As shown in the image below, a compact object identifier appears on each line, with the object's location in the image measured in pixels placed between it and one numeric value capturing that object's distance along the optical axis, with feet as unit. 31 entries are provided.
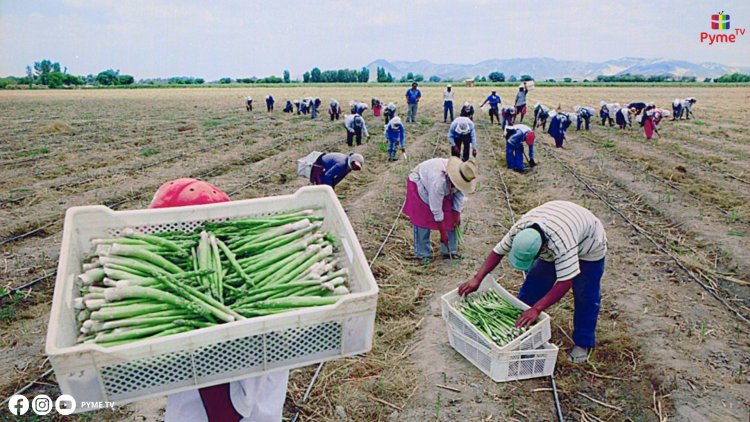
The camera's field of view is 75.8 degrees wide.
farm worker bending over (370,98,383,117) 81.15
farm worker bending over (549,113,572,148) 50.31
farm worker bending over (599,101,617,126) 67.36
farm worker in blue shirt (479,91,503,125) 69.66
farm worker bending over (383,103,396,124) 65.51
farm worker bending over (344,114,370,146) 50.08
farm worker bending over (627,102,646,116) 70.60
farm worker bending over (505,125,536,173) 38.70
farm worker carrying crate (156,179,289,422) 6.67
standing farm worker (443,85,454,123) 69.00
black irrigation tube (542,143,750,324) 17.79
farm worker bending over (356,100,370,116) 65.95
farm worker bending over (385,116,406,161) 43.16
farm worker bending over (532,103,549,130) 62.90
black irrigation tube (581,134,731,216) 28.83
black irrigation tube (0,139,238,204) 31.37
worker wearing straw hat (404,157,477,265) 17.46
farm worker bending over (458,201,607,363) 11.75
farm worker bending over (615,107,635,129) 63.57
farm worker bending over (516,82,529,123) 65.41
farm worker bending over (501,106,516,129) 62.44
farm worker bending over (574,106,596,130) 64.44
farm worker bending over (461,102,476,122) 63.41
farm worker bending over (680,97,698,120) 77.08
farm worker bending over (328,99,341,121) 74.28
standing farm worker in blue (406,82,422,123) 68.54
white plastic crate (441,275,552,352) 12.73
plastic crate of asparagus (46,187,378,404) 5.38
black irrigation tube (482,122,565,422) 12.48
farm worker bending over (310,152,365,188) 23.81
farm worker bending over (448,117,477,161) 34.27
